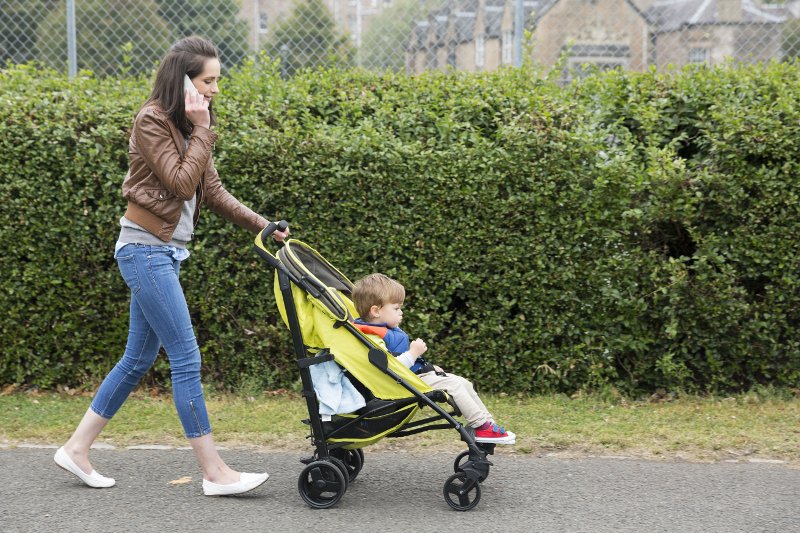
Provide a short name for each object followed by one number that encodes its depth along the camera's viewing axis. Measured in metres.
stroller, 4.12
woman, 4.08
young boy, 4.20
